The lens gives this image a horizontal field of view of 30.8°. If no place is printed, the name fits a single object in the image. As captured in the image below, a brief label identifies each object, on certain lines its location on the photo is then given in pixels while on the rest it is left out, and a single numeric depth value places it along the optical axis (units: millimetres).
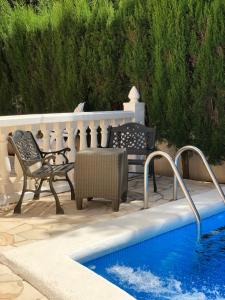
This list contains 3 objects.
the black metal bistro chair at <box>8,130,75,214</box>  5012
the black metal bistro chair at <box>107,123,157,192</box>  6520
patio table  5090
